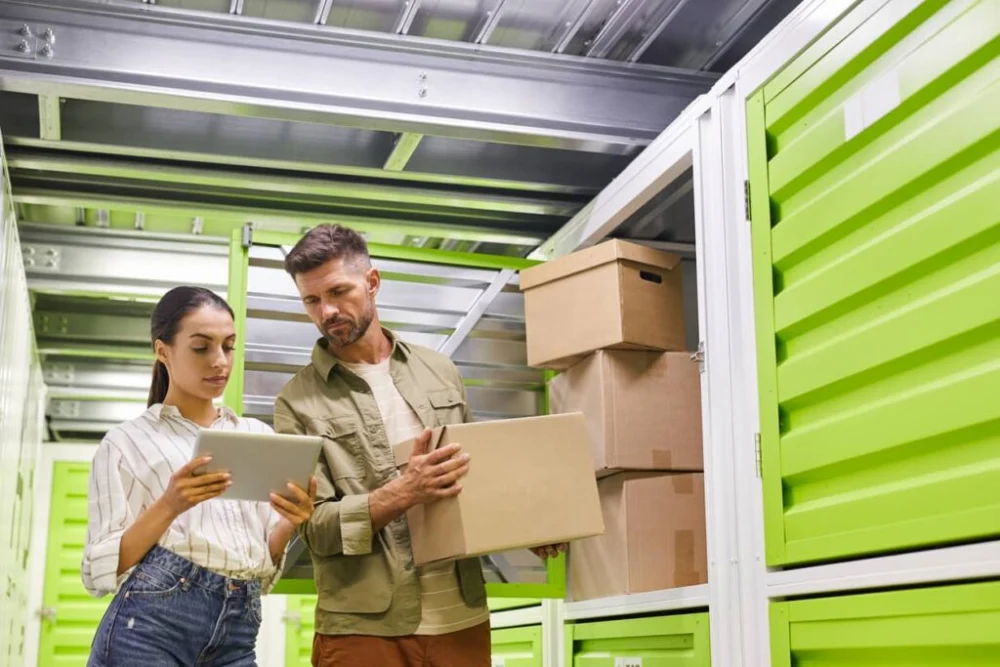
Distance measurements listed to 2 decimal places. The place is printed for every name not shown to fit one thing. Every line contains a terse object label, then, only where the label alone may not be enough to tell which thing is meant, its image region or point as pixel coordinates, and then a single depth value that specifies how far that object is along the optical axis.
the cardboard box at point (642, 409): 3.45
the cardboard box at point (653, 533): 3.41
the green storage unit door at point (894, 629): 1.93
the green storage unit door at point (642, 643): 2.98
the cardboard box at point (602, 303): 3.42
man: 2.82
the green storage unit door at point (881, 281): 1.97
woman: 2.39
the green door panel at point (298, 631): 8.12
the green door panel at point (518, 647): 4.16
